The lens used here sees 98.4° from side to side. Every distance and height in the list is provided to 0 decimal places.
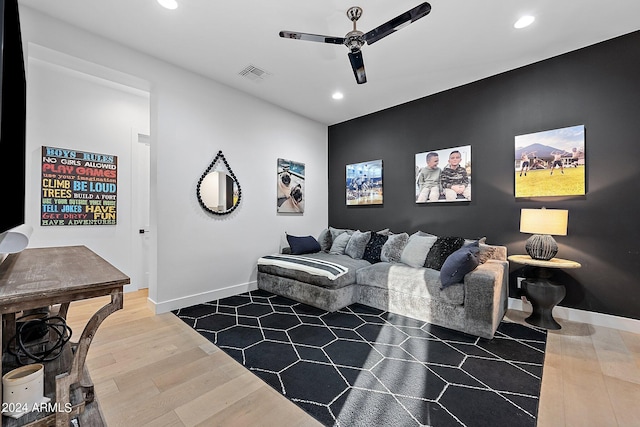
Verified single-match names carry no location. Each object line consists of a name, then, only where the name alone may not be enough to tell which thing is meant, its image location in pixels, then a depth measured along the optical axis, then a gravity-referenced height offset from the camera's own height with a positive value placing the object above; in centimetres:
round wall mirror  353 +30
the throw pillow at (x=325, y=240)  464 -48
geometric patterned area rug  162 -116
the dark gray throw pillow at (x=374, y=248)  399 -53
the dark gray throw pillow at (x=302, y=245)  424 -52
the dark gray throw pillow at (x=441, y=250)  330 -46
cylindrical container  107 -72
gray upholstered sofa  258 -82
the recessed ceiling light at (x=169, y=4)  227 +173
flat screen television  122 +46
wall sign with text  329 +29
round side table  270 -77
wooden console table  100 -33
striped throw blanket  325 -67
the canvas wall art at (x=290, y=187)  448 +42
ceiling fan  199 +143
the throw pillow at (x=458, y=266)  263 -51
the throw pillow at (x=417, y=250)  345 -48
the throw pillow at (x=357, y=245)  411 -49
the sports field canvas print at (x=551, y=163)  292 +56
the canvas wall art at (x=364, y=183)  462 +50
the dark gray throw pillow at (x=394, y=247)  379 -49
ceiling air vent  333 +172
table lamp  266 -15
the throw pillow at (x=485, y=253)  304 -45
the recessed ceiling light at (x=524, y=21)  245 +173
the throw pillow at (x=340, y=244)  436 -51
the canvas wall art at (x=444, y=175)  368 +53
